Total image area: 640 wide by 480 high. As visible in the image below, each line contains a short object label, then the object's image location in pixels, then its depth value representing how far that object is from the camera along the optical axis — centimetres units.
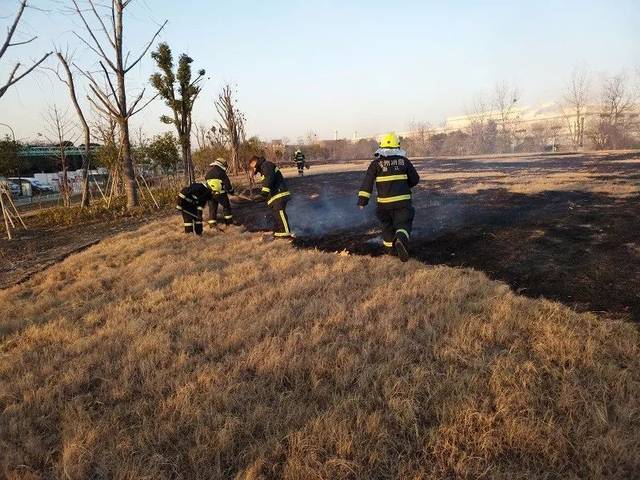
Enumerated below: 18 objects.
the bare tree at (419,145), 4732
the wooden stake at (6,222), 973
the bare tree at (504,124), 4622
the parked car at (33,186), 2436
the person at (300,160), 2042
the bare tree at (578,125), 4009
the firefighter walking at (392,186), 575
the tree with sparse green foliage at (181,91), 1482
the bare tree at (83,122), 1357
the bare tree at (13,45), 706
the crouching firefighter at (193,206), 838
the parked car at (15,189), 2456
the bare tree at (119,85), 1219
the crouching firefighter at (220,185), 896
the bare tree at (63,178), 1455
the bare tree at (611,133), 3188
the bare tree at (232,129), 2184
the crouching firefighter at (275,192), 767
